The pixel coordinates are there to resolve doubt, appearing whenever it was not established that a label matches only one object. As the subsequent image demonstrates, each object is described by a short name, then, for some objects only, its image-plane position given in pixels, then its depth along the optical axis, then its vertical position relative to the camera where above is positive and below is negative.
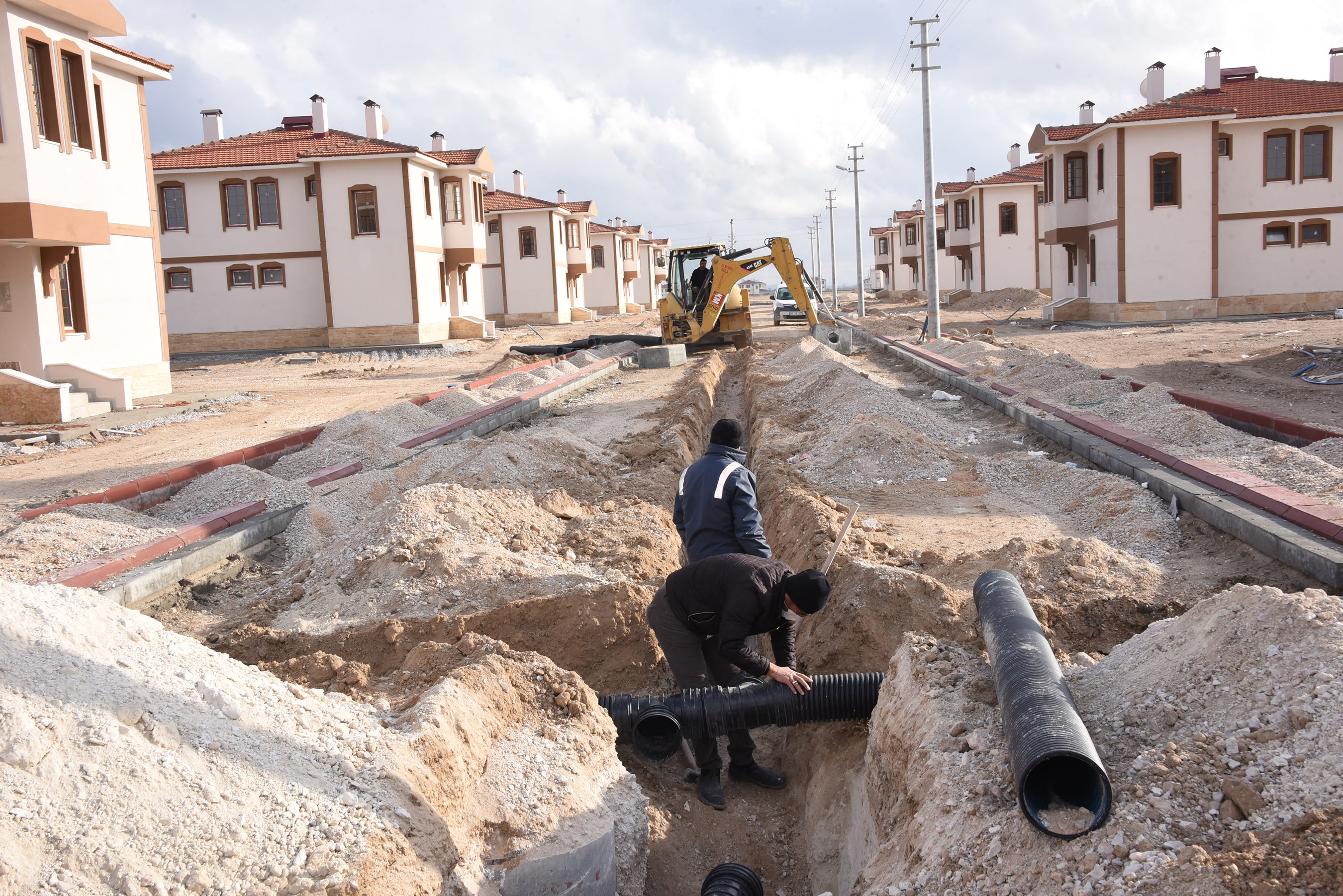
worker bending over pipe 4.66 -1.43
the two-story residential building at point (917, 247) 59.00 +5.35
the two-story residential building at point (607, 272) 59.09 +4.37
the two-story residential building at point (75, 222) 15.24 +2.44
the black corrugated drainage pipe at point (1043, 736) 2.96 -1.30
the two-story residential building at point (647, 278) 77.62 +5.10
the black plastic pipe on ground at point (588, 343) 26.27 +0.00
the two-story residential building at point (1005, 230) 46.69 +4.70
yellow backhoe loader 22.16 +0.94
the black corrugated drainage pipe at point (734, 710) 4.88 -1.88
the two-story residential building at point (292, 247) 30.41 +3.48
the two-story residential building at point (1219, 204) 28.06 +3.29
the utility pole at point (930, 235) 23.52 +2.28
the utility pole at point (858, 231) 41.00 +4.27
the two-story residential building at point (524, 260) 45.12 +4.04
